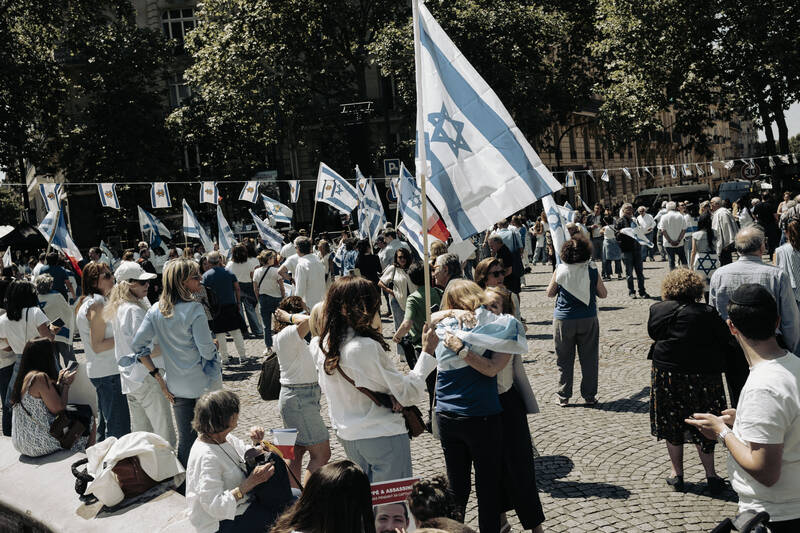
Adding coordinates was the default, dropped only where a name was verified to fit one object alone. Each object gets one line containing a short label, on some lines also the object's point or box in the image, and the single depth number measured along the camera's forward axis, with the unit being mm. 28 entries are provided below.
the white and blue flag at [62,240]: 12721
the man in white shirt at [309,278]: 10742
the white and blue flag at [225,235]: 15539
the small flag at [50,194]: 14430
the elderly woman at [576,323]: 7484
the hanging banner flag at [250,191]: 18547
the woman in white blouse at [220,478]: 3652
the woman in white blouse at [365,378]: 3848
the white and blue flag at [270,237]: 15367
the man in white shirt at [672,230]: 15625
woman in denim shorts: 5195
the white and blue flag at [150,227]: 18341
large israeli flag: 4484
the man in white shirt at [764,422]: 2756
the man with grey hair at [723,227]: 12617
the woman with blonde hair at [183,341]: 5262
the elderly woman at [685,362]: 5141
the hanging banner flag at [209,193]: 18516
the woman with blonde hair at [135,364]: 5586
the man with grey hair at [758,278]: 5832
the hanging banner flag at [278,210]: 18016
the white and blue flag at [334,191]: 15281
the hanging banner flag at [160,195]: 17906
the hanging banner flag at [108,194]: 17328
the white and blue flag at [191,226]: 17242
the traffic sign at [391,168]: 22203
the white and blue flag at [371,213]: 15812
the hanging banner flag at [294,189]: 19797
